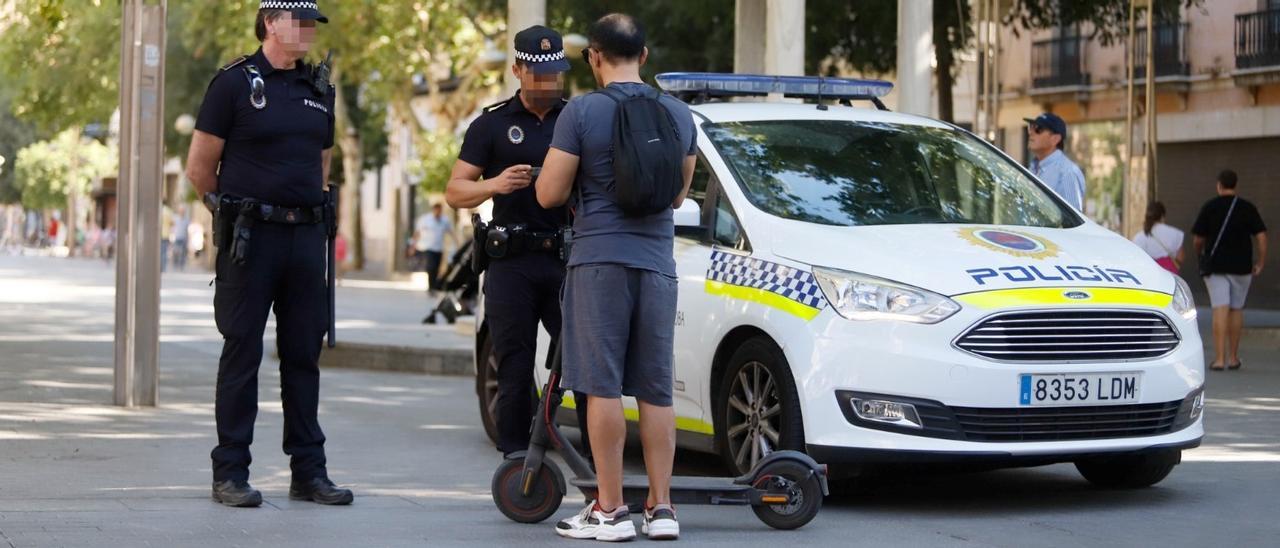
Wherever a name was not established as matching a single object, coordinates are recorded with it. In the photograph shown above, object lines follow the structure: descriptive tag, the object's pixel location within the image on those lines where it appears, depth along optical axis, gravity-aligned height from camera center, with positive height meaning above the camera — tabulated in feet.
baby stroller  73.36 -0.02
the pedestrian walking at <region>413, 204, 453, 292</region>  110.63 +3.50
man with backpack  22.68 +0.56
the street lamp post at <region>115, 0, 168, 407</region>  40.70 +2.47
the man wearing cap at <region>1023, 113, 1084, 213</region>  38.01 +2.74
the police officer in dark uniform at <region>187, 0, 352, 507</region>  25.85 +1.01
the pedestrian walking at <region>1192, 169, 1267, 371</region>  59.52 +1.42
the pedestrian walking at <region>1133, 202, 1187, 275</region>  61.26 +2.09
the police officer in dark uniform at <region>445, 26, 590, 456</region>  26.37 +1.05
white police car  25.88 -0.16
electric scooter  24.12 -2.07
